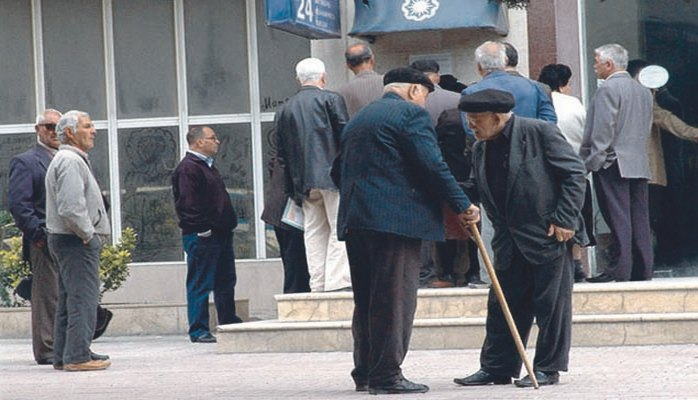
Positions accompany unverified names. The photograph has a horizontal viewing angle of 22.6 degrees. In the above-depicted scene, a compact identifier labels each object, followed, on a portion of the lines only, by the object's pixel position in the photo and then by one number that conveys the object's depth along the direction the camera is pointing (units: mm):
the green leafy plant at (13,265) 16625
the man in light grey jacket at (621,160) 14273
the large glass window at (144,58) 18719
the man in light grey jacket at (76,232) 12672
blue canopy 15688
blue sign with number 14961
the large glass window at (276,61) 18375
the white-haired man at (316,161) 14156
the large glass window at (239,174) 18469
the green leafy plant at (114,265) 16781
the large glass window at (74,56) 18875
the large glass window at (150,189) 18688
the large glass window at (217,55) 18531
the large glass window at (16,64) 18953
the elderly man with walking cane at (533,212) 10445
